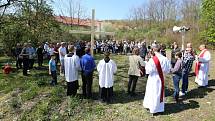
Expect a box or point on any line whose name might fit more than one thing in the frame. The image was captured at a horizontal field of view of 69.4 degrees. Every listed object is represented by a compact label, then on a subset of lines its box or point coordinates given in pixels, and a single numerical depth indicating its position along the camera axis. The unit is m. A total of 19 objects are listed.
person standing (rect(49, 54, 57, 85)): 5.93
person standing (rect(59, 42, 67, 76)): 6.78
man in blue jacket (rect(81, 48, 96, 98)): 5.06
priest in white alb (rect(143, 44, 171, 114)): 4.62
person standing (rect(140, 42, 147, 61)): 9.48
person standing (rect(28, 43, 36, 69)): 7.47
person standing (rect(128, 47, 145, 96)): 5.14
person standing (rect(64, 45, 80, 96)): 5.14
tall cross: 6.23
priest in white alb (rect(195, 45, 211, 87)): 5.99
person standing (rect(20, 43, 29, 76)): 7.24
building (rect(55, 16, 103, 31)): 22.38
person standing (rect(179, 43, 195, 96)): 5.44
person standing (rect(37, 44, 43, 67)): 8.81
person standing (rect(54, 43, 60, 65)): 8.71
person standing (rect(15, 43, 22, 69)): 8.19
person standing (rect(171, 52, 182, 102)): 5.00
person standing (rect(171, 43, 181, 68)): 6.74
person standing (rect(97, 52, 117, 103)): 5.02
